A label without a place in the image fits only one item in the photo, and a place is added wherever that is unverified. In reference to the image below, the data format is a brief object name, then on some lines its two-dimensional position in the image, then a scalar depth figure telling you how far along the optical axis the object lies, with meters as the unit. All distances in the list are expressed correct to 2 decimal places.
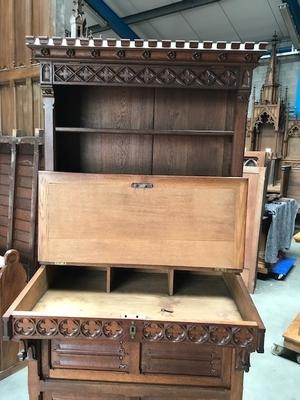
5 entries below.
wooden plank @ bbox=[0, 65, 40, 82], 2.41
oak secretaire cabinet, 1.43
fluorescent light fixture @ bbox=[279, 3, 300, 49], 4.19
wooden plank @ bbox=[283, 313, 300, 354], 2.47
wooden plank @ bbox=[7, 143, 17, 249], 2.44
